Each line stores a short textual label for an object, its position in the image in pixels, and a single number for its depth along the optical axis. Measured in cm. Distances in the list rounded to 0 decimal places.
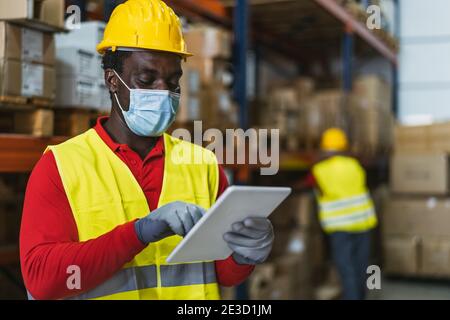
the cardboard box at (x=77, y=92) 302
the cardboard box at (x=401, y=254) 798
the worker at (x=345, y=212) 621
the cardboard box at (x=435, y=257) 785
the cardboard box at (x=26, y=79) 272
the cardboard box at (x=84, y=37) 295
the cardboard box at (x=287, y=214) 650
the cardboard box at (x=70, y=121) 294
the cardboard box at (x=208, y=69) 457
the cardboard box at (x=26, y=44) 271
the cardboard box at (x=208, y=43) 471
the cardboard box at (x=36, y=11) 268
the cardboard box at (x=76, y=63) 303
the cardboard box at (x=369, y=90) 846
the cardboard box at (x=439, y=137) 824
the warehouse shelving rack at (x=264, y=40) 279
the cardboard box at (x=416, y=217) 791
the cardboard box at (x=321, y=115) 695
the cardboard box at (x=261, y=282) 525
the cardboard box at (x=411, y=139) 848
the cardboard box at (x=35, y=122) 288
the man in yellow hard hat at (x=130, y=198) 179
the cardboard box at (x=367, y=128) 792
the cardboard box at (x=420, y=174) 806
